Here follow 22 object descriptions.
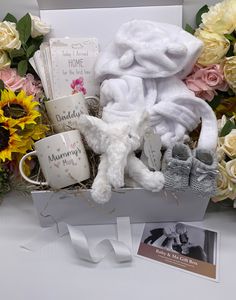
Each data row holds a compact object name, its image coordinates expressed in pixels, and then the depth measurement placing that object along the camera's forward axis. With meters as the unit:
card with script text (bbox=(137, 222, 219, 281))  0.81
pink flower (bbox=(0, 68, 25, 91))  0.98
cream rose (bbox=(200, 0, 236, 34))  0.94
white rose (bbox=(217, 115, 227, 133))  0.91
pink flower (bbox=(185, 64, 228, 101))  0.97
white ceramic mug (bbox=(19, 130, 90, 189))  0.78
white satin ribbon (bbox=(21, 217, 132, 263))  0.81
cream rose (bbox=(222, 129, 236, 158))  0.84
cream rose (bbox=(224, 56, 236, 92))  0.93
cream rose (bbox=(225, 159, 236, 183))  0.83
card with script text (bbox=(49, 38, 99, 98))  1.02
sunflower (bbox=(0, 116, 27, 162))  0.83
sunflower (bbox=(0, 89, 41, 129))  0.86
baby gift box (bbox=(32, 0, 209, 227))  0.83
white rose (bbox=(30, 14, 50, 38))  1.04
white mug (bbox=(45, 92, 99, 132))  0.87
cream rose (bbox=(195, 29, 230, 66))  0.95
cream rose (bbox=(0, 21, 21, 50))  0.99
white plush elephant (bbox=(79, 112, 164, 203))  0.76
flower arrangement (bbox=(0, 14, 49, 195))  0.84
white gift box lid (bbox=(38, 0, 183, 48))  1.08
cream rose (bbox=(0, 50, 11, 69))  1.00
